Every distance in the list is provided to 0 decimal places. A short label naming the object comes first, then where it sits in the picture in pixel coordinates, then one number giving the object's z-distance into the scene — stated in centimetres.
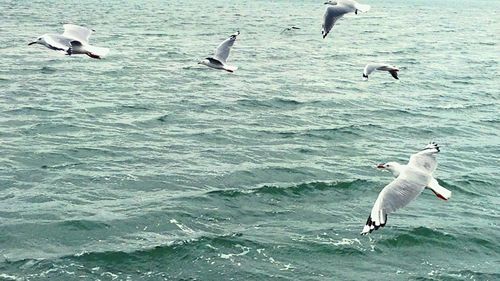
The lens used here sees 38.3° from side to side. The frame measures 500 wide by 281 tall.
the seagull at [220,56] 1861
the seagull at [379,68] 1645
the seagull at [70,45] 1609
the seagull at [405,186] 1235
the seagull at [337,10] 1709
